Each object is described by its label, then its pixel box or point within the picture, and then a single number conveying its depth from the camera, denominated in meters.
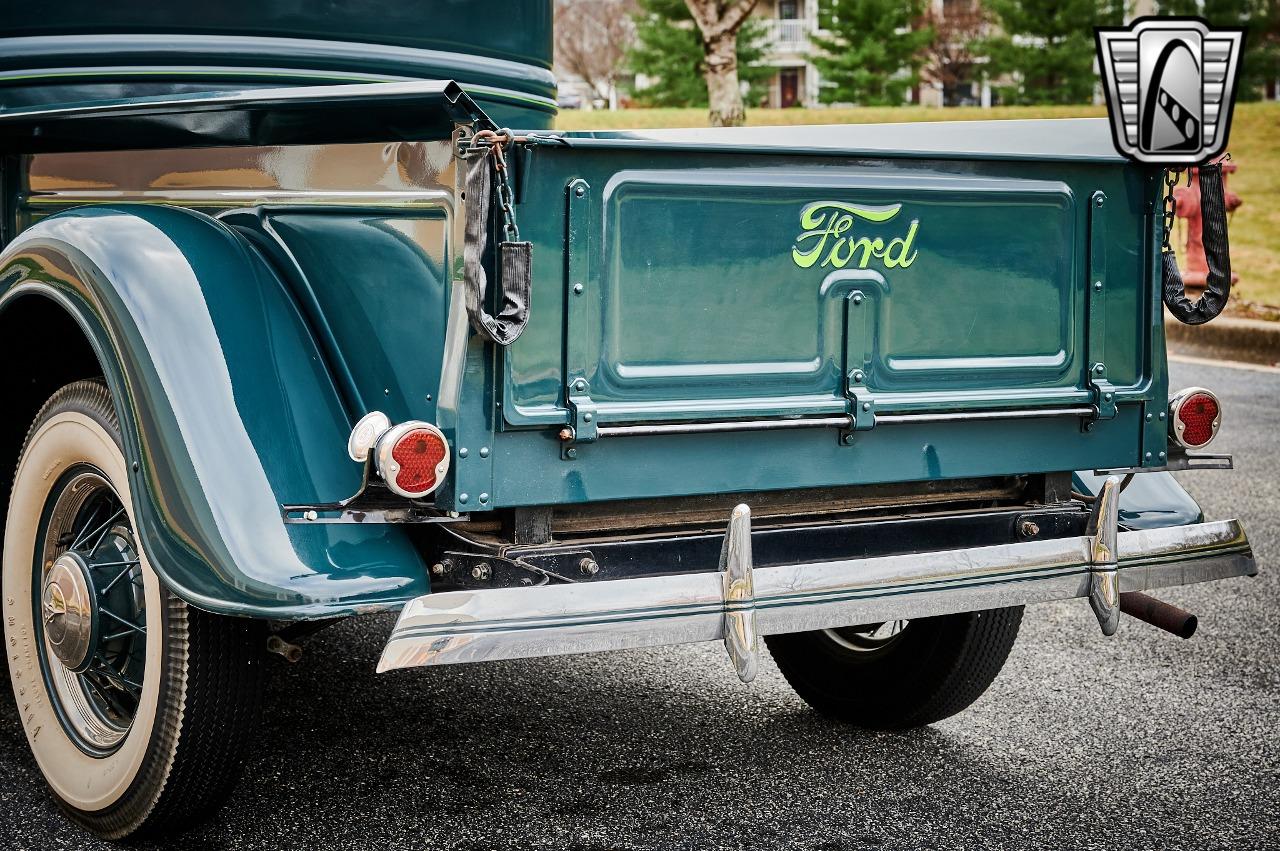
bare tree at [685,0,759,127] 22.05
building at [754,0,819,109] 56.25
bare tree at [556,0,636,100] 44.88
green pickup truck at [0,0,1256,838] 2.74
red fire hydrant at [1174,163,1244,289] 12.34
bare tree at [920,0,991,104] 43.56
